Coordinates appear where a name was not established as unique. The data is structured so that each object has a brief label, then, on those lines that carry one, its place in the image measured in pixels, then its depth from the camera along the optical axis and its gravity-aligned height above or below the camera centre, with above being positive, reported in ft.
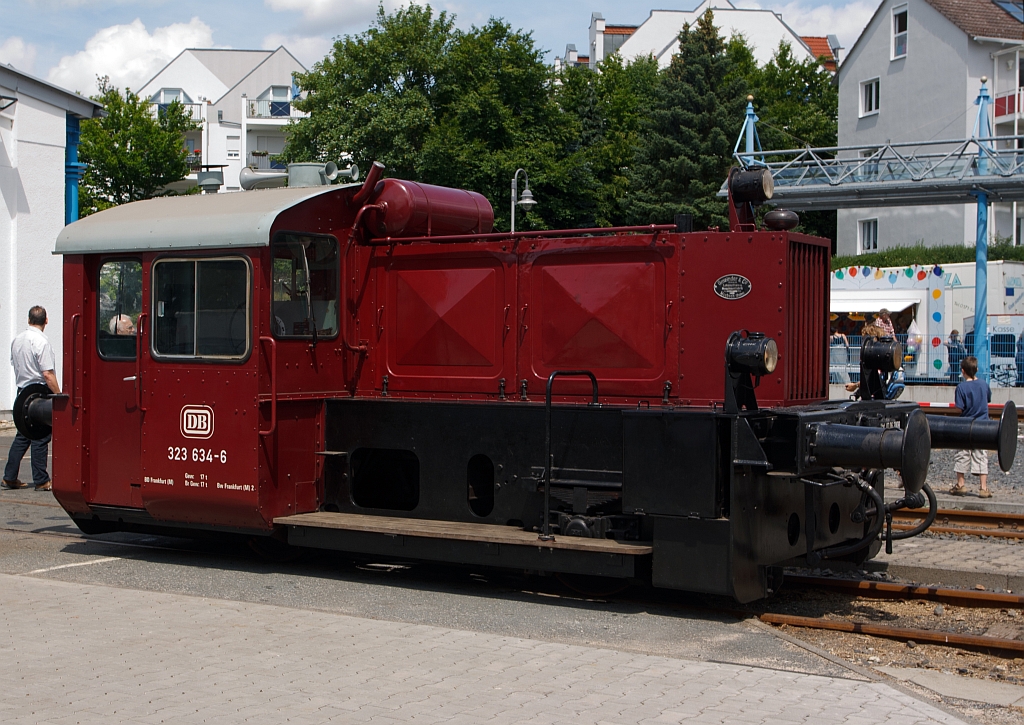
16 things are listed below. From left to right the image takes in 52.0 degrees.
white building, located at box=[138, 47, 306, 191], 226.38 +59.10
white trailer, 95.35 +5.63
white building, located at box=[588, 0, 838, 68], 225.56 +70.40
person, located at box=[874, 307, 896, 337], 54.49 +1.95
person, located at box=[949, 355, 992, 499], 39.52 -1.83
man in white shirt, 37.96 -0.34
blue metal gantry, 77.82 +13.48
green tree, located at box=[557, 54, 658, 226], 157.69 +40.11
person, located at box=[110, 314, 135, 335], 27.32 +0.71
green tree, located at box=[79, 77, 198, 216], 167.94 +31.97
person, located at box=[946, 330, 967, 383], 75.87 +0.09
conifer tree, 137.80 +29.80
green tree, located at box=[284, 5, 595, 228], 142.51 +33.61
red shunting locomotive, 21.44 -0.93
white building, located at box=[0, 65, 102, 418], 68.95 +10.55
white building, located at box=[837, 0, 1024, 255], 126.72 +34.41
